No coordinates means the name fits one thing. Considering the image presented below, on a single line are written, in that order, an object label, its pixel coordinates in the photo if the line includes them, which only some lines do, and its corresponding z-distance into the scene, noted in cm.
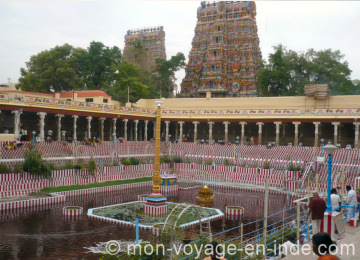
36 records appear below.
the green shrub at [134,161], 2720
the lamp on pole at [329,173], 973
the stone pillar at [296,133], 4012
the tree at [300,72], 5516
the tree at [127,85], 5656
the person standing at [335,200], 1177
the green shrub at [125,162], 2656
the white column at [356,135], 3653
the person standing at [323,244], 436
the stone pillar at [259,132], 4265
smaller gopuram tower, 7694
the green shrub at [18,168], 2003
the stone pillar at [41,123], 3453
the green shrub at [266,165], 2637
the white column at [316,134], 3912
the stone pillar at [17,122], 3222
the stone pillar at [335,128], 3786
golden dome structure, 1881
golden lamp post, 1592
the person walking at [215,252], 469
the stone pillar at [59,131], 3675
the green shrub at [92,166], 2336
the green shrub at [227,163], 2825
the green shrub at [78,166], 2300
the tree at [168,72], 7131
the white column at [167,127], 4778
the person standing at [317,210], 991
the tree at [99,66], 6412
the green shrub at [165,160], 2918
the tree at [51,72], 5544
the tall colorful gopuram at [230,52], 6378
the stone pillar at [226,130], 4469
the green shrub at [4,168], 1958
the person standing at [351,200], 1225
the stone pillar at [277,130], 4130
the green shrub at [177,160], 2945
